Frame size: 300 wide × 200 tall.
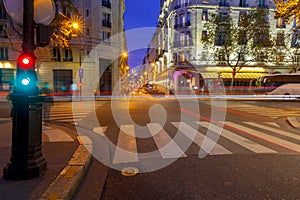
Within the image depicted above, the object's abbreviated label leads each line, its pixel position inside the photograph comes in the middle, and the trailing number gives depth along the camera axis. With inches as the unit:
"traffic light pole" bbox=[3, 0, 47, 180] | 122.8
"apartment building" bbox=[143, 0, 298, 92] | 1451.8
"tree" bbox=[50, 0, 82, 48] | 487.7
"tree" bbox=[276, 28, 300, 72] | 1186.5
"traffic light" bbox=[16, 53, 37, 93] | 122.5
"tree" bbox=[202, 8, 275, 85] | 1113.4
